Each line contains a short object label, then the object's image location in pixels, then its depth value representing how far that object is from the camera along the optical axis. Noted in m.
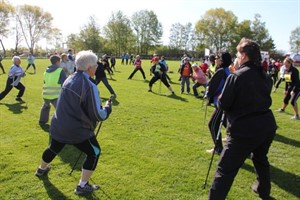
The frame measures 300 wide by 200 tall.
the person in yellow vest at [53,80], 7.43
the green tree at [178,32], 94.88
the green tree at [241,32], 85.81
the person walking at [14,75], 10.75
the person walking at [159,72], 14.71
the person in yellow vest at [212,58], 9.59
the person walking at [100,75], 13.08
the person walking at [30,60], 24.53
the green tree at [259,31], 86.50
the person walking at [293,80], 10.10
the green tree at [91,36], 80.56
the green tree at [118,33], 82.88
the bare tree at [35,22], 81.62
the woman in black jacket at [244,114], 3.60
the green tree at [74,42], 82.56
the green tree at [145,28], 88.19
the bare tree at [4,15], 71.00
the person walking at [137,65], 20.66
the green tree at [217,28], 86.81
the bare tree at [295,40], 90.25
